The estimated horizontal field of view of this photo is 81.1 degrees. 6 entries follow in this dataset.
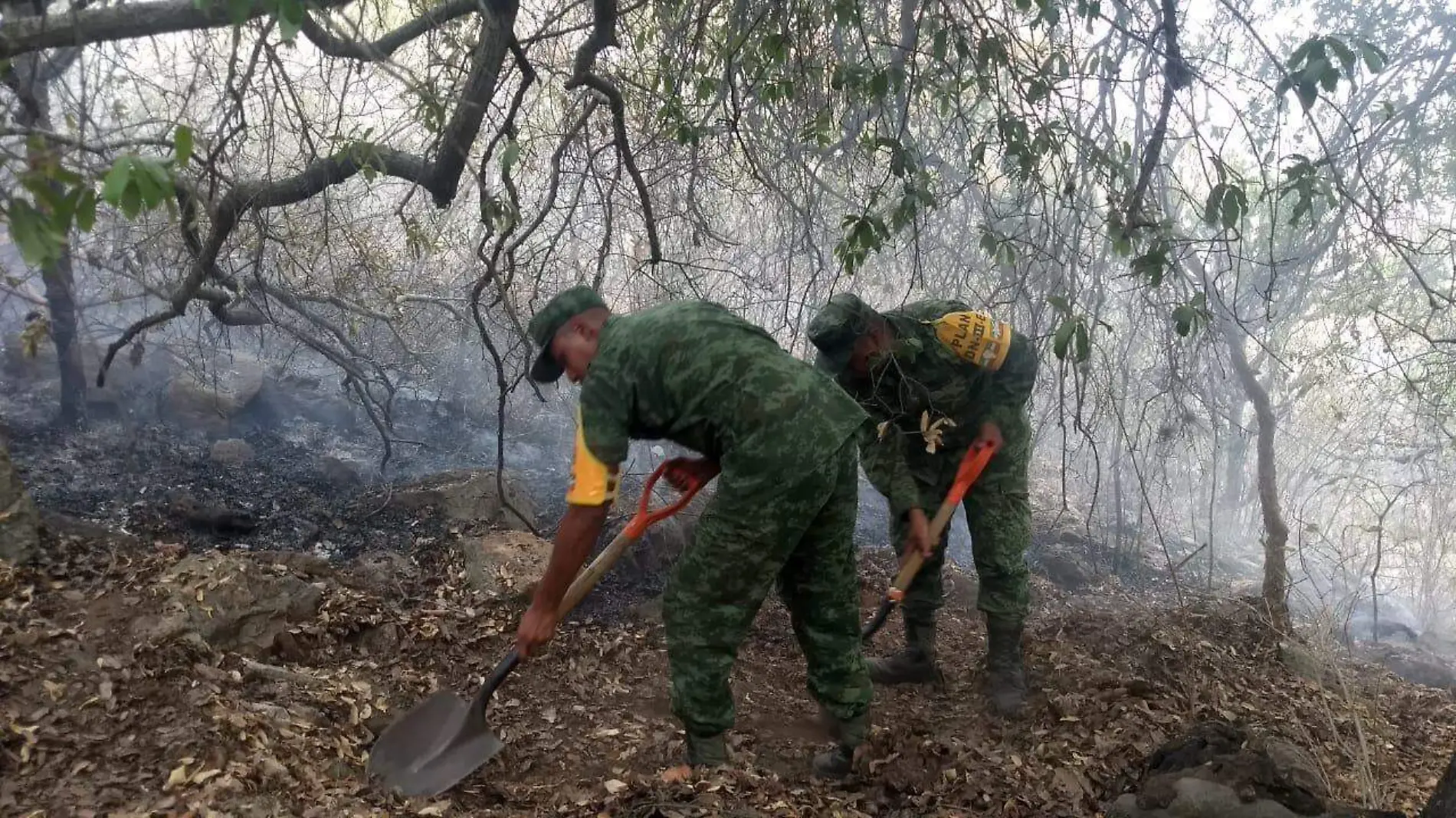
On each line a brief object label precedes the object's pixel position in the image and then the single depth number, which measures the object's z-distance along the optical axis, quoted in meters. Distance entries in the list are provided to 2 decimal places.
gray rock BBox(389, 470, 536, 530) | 5.27
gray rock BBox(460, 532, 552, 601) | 4.17
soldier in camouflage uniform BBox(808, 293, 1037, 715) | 3.51
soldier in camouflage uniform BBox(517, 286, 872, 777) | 2.50
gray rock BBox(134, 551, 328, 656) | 3.06
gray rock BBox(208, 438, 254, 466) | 6.46
